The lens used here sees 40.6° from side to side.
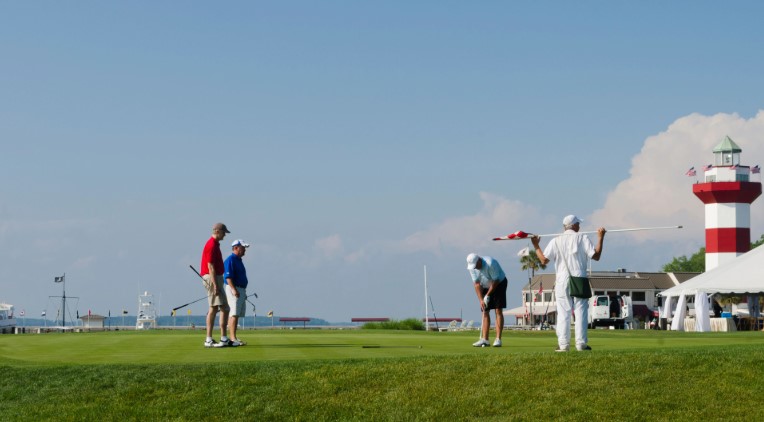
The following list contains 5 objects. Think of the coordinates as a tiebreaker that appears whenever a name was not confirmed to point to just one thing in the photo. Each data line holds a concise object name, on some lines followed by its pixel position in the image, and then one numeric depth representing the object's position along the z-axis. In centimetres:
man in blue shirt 1866
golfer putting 1833
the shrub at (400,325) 4925
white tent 4956
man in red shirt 1827
